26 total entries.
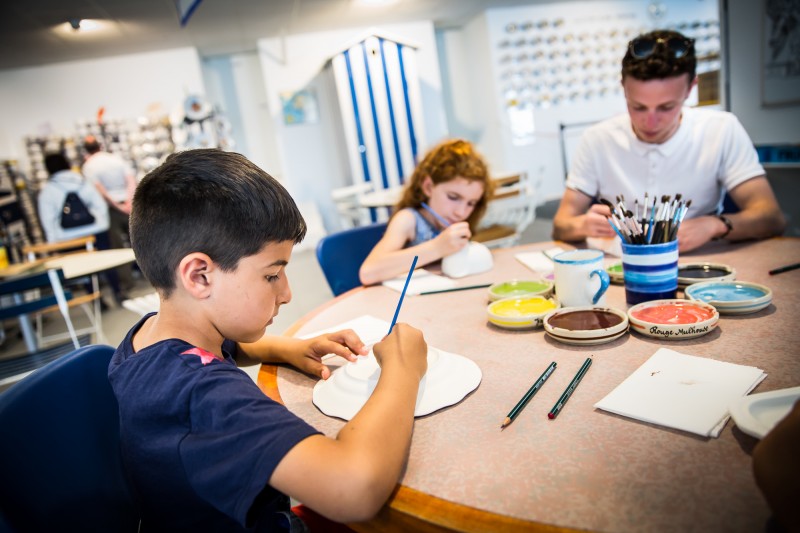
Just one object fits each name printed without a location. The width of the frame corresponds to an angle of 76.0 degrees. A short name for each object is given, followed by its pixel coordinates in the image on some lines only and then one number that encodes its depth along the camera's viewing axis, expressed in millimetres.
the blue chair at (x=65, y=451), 760
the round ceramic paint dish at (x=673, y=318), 958
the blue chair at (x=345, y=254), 1962
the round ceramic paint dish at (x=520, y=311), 1101
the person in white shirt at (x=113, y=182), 6031
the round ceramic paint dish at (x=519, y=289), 1287
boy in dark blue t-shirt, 630
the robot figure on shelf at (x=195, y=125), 6445
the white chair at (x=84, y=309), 4227
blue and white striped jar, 1096
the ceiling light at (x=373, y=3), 6117
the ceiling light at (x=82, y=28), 5328
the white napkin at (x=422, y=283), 1513
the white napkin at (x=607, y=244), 1546
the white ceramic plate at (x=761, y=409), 638
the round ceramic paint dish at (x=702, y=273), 1213
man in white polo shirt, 1574
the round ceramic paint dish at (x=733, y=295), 1021
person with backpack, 5277
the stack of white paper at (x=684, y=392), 707
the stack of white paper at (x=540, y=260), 1534
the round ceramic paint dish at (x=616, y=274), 1320
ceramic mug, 1111
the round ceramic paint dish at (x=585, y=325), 980
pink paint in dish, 1001
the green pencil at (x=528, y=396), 761
